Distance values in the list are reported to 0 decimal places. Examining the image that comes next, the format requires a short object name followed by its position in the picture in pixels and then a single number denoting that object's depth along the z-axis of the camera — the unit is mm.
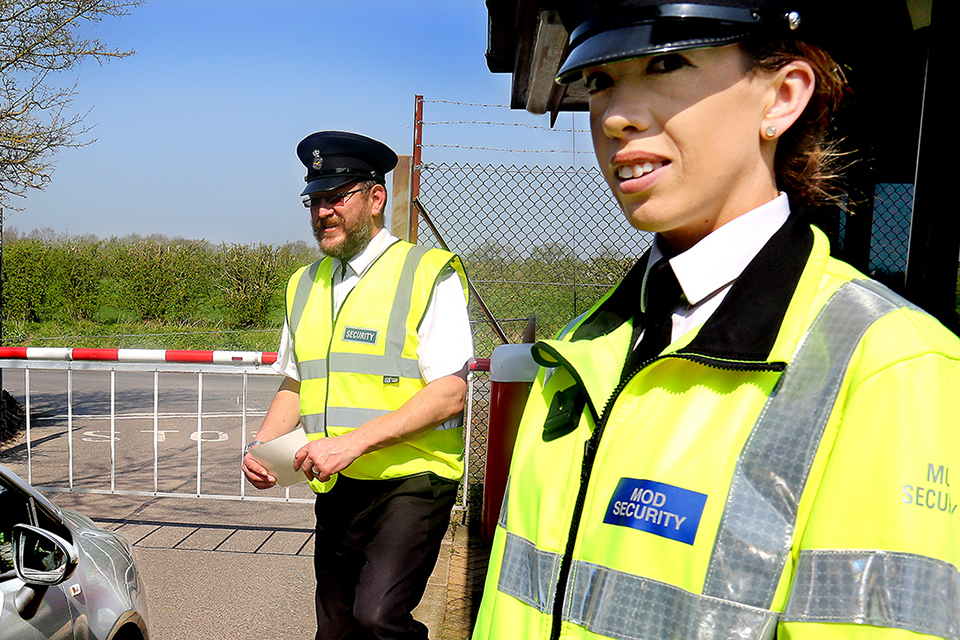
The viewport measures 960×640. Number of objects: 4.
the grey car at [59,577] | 2076
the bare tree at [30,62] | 7473
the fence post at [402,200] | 5270
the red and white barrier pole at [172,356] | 5164
